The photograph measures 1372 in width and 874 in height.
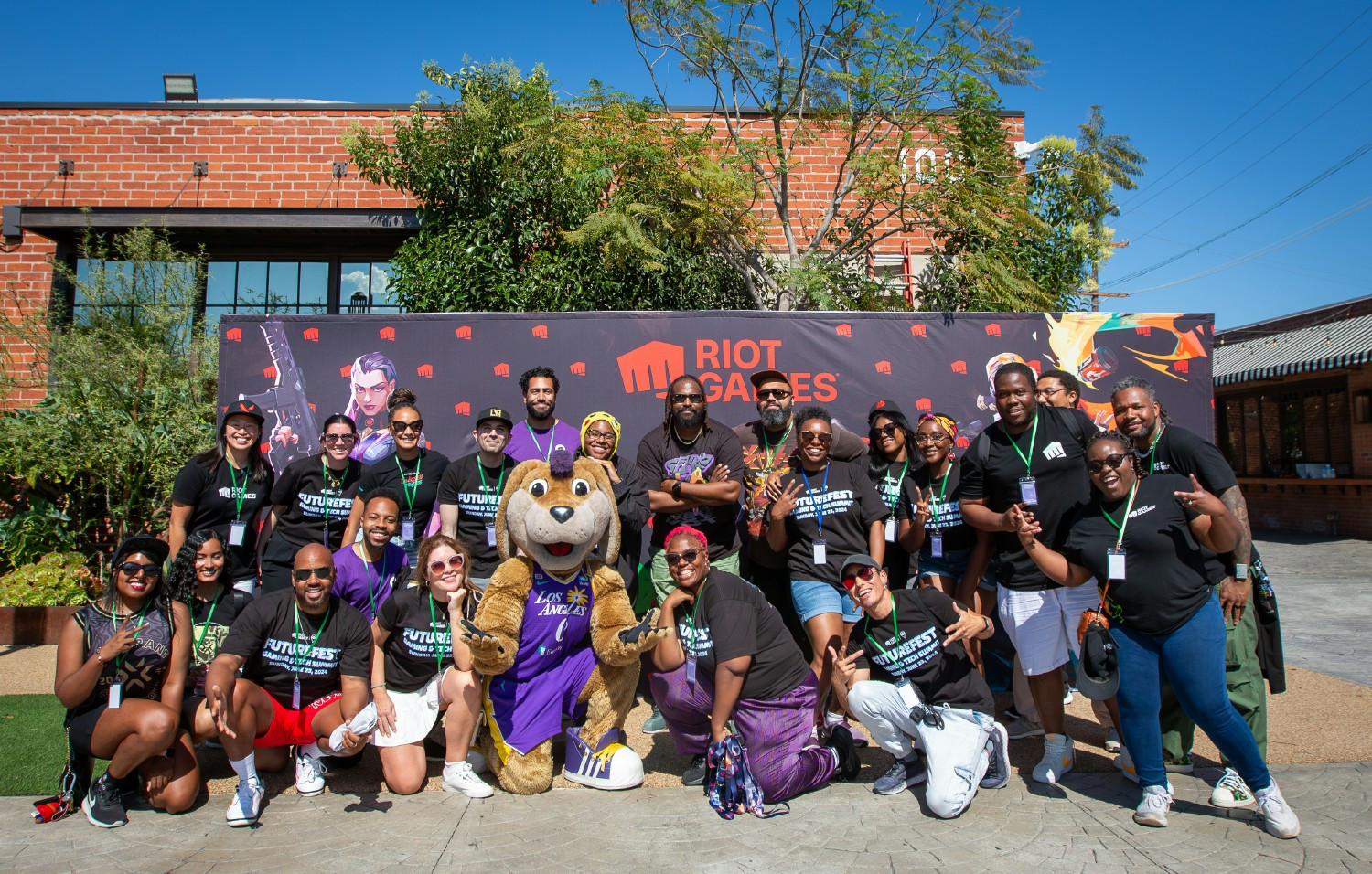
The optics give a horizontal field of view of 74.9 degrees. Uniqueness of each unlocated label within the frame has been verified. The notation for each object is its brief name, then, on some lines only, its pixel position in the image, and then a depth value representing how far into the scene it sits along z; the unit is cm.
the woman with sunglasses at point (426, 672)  429
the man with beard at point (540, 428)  550
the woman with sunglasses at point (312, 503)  509
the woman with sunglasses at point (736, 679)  409
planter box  724
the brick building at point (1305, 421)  1549
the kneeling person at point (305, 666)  420
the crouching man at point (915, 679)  409
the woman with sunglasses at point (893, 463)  523
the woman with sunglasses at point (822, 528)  457
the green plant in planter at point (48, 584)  733
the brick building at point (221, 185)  1177
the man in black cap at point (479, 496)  506
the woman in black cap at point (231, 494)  505
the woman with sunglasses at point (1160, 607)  363
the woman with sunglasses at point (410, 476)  517
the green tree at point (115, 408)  773
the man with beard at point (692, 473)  498
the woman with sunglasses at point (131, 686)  390
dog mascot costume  424
